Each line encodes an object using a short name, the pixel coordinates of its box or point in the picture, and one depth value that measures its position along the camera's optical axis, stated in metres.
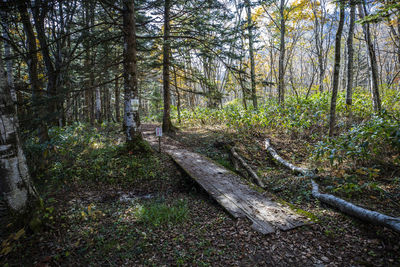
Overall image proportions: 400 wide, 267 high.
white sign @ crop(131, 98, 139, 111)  7.17
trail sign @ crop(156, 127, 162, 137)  7.87
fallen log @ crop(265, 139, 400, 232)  3.13
